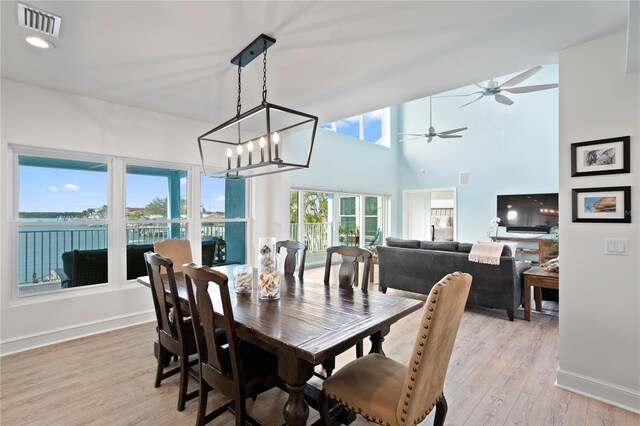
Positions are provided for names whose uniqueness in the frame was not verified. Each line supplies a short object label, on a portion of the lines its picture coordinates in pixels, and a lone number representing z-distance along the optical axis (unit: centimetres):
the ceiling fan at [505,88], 438
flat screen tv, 670
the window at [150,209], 397
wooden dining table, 155
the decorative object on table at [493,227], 722
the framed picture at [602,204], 220
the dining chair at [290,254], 324
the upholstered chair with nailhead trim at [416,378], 136
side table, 375
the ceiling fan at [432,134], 635
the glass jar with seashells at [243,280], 242
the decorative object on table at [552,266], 394
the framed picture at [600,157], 221
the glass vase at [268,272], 225
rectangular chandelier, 233
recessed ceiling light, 230
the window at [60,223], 330
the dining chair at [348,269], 254
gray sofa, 380
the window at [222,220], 467
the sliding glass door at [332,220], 704
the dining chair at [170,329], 211
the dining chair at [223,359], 171
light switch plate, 221
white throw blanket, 380
